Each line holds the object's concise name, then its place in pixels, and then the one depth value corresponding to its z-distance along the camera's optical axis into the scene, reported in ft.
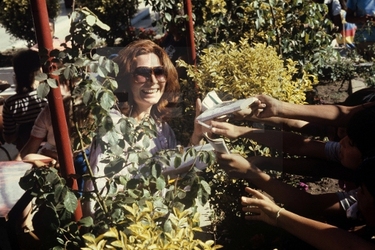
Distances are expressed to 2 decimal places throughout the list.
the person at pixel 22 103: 14.49
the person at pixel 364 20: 23.70
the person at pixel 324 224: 6.63
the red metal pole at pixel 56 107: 6.57
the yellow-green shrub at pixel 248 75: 11.16
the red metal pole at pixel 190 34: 14.96
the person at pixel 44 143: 10.18
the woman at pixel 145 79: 9.95
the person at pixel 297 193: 8.38
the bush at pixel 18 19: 35.65
